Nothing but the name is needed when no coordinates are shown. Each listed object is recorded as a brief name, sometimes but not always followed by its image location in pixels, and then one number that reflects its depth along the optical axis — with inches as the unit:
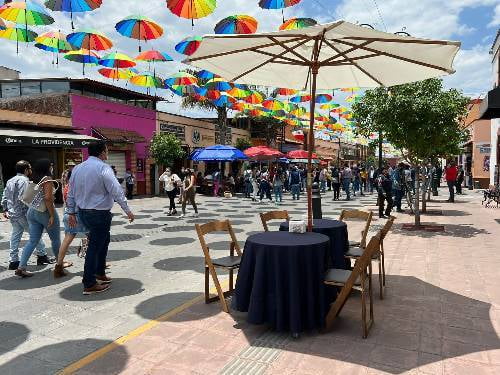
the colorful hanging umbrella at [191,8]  405.4
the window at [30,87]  825.4
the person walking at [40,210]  222.8
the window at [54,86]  802.2
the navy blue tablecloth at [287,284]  141.8
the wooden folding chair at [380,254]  181.9
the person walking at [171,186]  513.0
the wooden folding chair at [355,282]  140.0
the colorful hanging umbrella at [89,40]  593.9
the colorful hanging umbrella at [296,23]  503.8
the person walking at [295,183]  772.3
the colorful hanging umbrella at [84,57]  679.7
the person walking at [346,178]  774.5
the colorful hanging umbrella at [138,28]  544.7
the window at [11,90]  834.8
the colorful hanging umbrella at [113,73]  768.3
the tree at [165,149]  868.0
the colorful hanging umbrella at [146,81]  773.9
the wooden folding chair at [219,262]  171.6
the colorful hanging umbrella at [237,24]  506.6
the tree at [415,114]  371.6
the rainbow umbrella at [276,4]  435.2
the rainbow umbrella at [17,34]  507.5
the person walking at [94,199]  188.4
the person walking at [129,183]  813.2
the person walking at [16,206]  231.6
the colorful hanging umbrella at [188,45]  591.5
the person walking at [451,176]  703.7
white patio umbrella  168.9
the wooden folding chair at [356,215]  230.1
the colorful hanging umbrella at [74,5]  412.8
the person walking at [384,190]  500.1
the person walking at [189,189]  492.7
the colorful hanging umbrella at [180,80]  762.8
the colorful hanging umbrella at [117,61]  693.9
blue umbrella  791.1
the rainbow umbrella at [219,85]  762.2
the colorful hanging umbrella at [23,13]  438.3
